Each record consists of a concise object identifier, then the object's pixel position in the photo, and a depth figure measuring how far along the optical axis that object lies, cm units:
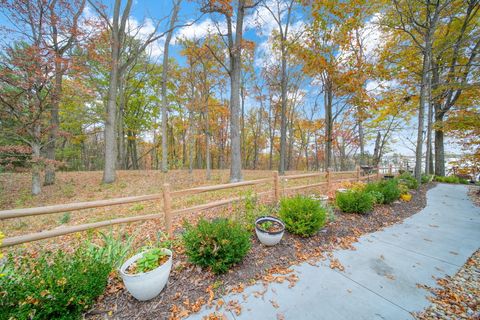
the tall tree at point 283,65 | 992
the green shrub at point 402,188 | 563
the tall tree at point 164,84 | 924
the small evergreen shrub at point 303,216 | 310
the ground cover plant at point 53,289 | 146
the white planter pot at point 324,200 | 406
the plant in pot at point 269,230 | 278
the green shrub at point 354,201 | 414
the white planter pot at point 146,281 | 180
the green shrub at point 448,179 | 919
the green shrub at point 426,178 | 856
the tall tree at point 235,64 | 661
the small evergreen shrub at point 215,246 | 223
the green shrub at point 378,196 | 480
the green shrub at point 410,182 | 683
